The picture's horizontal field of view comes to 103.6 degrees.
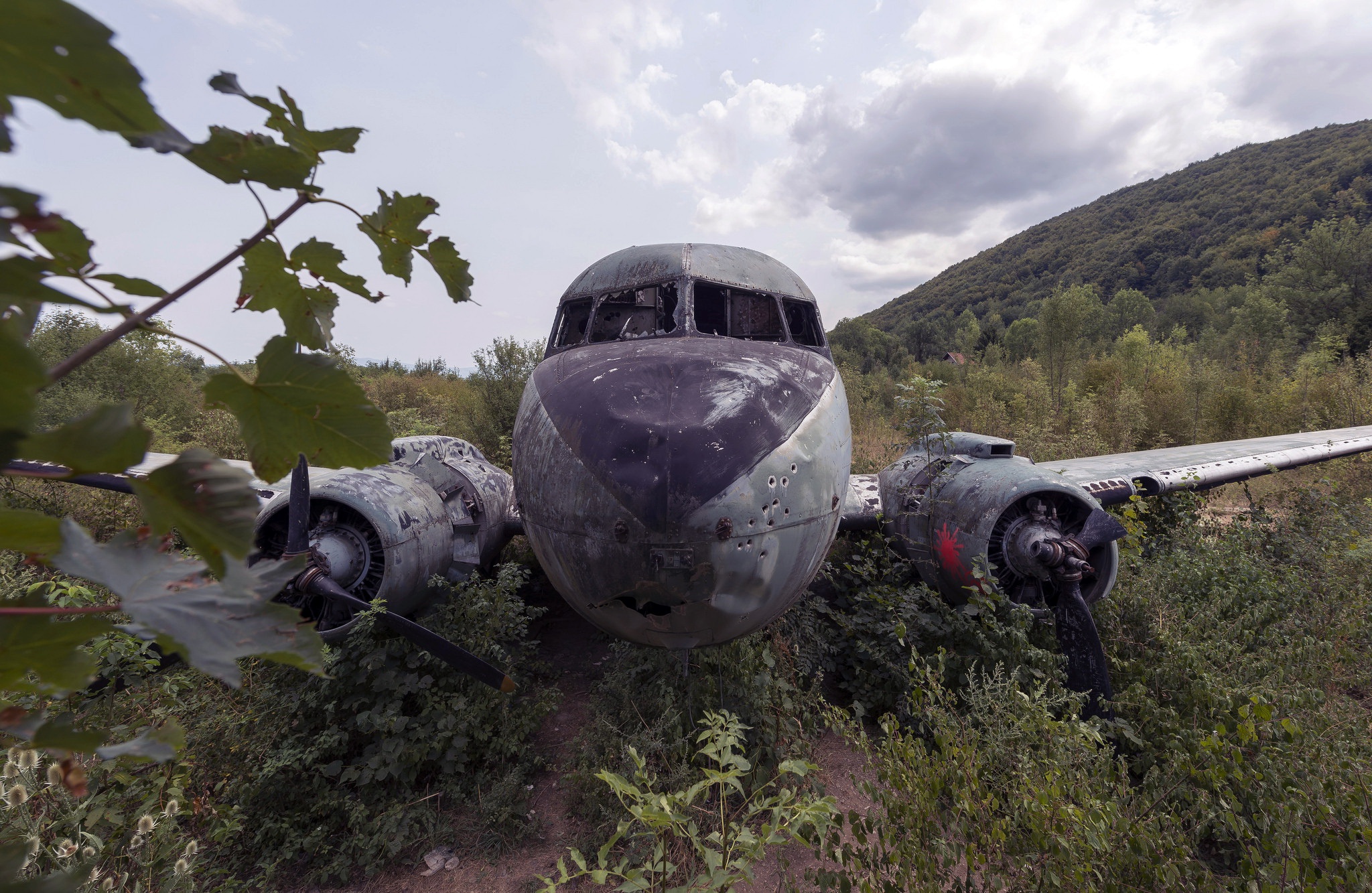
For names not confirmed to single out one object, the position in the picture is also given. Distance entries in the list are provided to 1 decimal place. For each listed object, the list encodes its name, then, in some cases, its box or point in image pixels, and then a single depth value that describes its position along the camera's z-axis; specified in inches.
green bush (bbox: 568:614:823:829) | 157.9
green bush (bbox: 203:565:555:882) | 144.1
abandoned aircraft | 101.4
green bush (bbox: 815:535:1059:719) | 174.9
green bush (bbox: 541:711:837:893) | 82.3
